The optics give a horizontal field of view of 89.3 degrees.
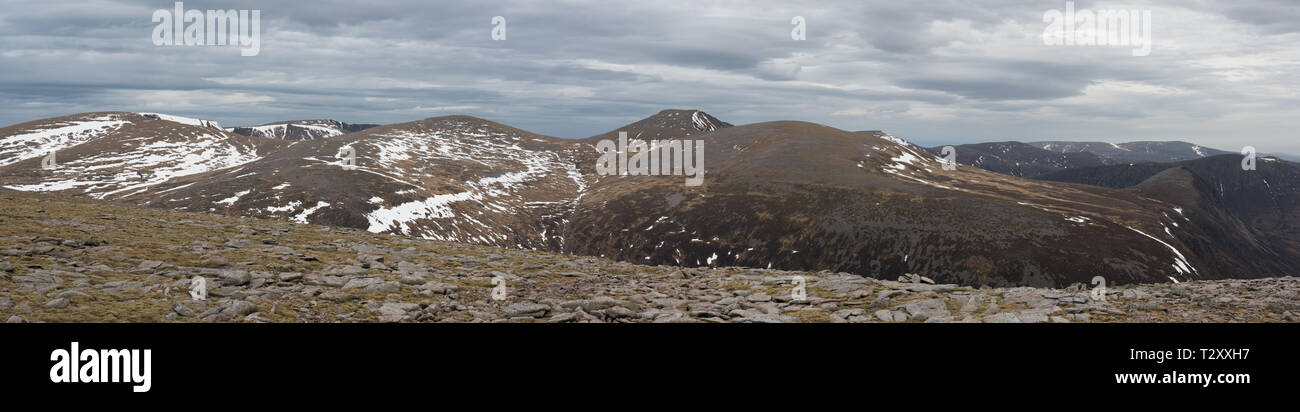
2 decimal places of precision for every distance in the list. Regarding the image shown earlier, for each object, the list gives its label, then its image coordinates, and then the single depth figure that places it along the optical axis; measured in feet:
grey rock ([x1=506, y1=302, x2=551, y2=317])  64.80
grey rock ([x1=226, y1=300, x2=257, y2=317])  58.80
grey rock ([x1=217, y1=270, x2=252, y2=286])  72.74
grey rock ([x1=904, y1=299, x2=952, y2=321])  62.75
